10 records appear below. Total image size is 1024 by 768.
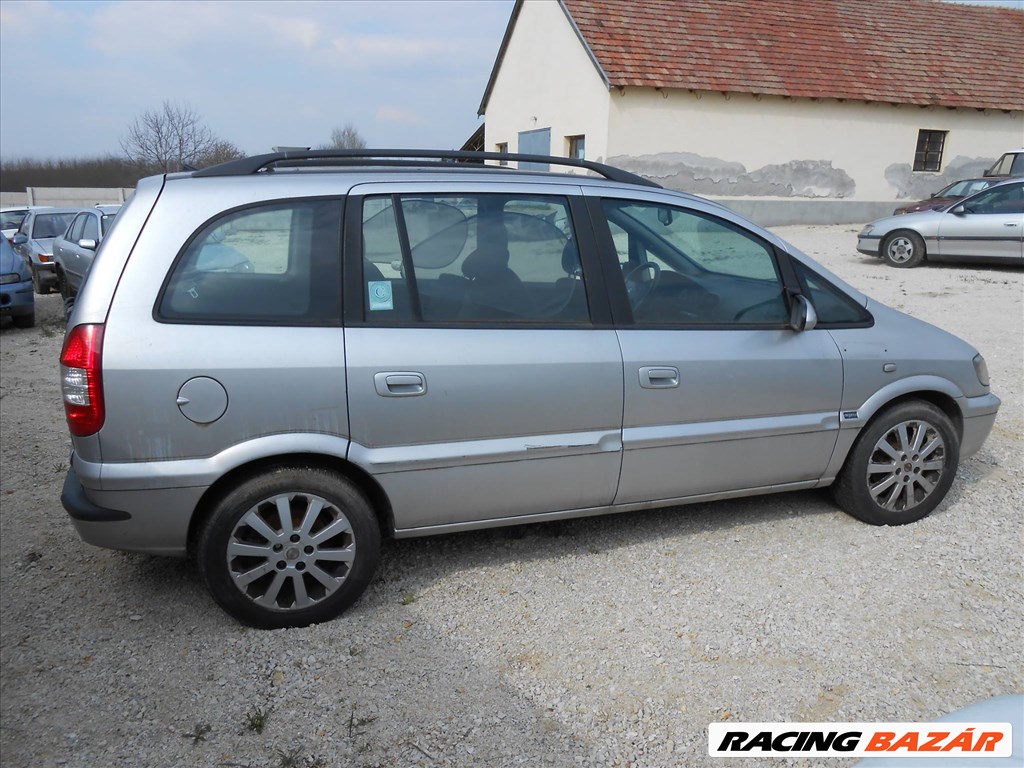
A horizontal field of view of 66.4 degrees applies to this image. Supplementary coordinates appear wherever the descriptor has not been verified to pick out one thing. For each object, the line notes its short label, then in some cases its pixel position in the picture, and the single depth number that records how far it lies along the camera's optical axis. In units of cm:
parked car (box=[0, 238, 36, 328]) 1033
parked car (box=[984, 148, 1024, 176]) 1733
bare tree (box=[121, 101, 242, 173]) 3052
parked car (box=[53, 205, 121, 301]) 1155
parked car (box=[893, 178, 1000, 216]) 1487
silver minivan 300
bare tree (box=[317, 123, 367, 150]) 5141
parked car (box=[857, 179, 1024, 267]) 1253
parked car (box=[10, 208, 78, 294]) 1420
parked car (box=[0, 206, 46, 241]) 1961
